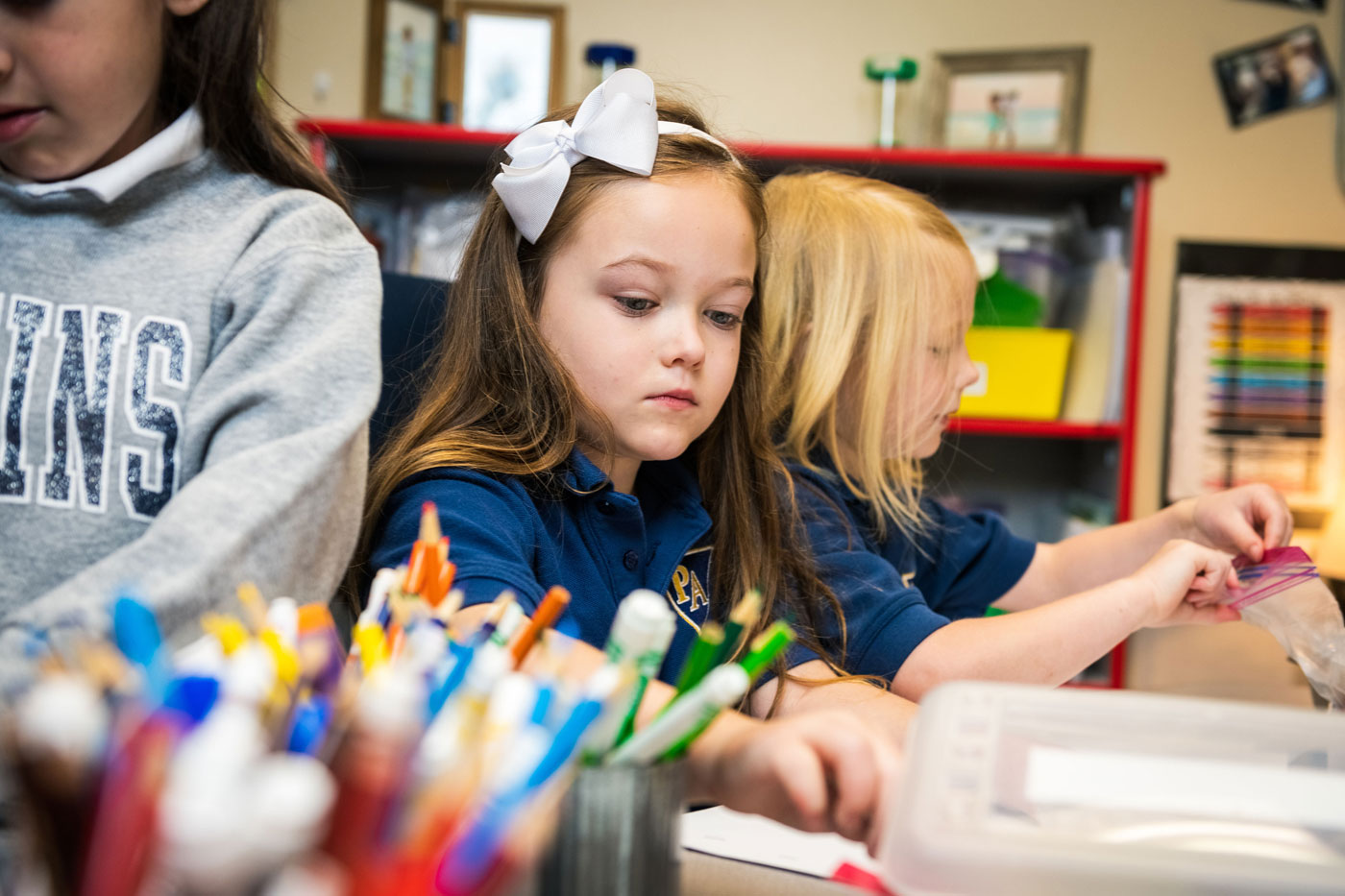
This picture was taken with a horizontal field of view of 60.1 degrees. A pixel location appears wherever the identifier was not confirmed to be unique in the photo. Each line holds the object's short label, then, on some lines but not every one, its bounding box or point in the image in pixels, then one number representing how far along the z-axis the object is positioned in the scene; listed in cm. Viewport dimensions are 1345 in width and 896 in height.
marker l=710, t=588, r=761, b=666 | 37
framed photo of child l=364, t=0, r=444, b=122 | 221
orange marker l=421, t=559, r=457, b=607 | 46
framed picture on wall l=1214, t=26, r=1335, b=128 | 231
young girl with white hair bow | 81
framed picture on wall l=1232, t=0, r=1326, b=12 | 231
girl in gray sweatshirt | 61
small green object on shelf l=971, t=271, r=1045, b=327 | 209
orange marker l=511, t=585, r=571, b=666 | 39
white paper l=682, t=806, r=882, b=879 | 58
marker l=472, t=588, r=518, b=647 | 42
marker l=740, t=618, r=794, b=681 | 36
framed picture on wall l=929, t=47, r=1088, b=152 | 225
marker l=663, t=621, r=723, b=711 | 37
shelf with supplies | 203
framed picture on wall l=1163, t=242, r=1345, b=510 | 231
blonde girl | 96
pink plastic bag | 79
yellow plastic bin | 206
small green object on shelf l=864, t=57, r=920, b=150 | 217
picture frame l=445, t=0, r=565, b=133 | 226
